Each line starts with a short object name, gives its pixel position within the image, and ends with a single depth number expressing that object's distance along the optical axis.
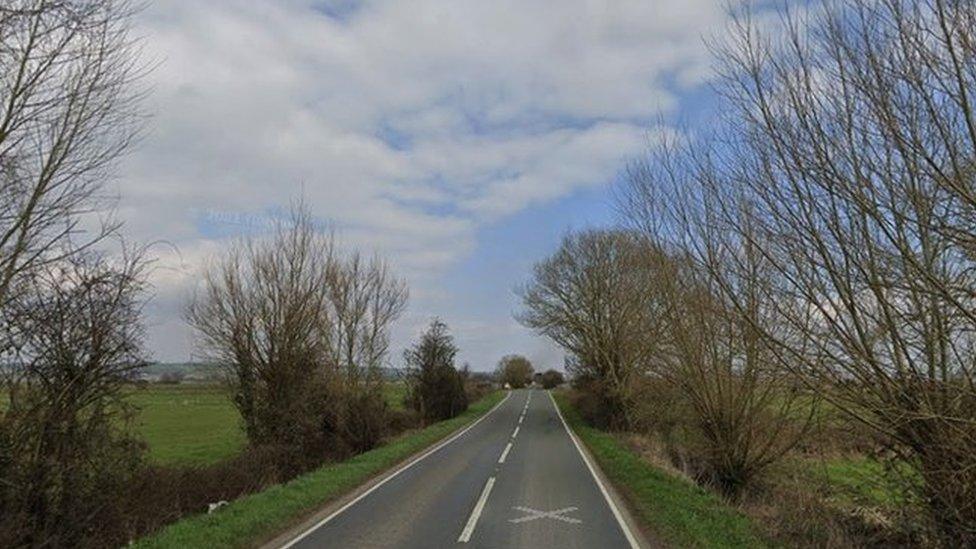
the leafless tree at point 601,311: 33.78
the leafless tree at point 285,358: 22.52
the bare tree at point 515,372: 118.38
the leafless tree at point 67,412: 9.38
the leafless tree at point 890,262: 6.73
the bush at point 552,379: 110.75
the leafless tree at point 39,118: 7.79
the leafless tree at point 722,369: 14.90
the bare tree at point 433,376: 45.56
